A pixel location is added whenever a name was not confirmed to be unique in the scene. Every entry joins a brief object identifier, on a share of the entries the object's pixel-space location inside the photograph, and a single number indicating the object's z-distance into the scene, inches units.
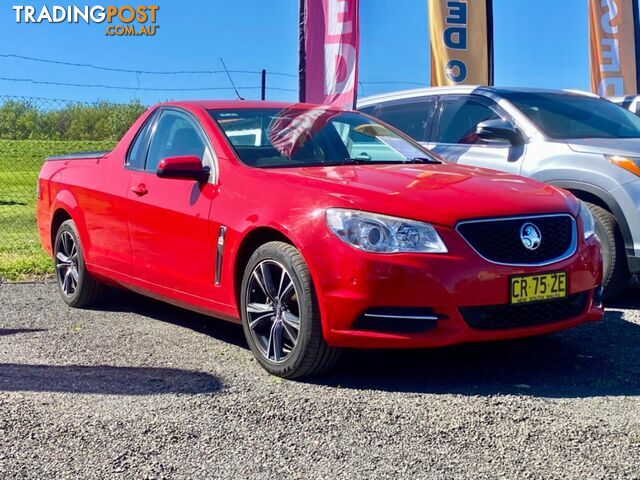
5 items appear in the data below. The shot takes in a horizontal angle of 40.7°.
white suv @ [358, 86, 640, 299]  254.2
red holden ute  166.7
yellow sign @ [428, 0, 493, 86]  484.4
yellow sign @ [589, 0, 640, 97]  584.7
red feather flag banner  405.4
